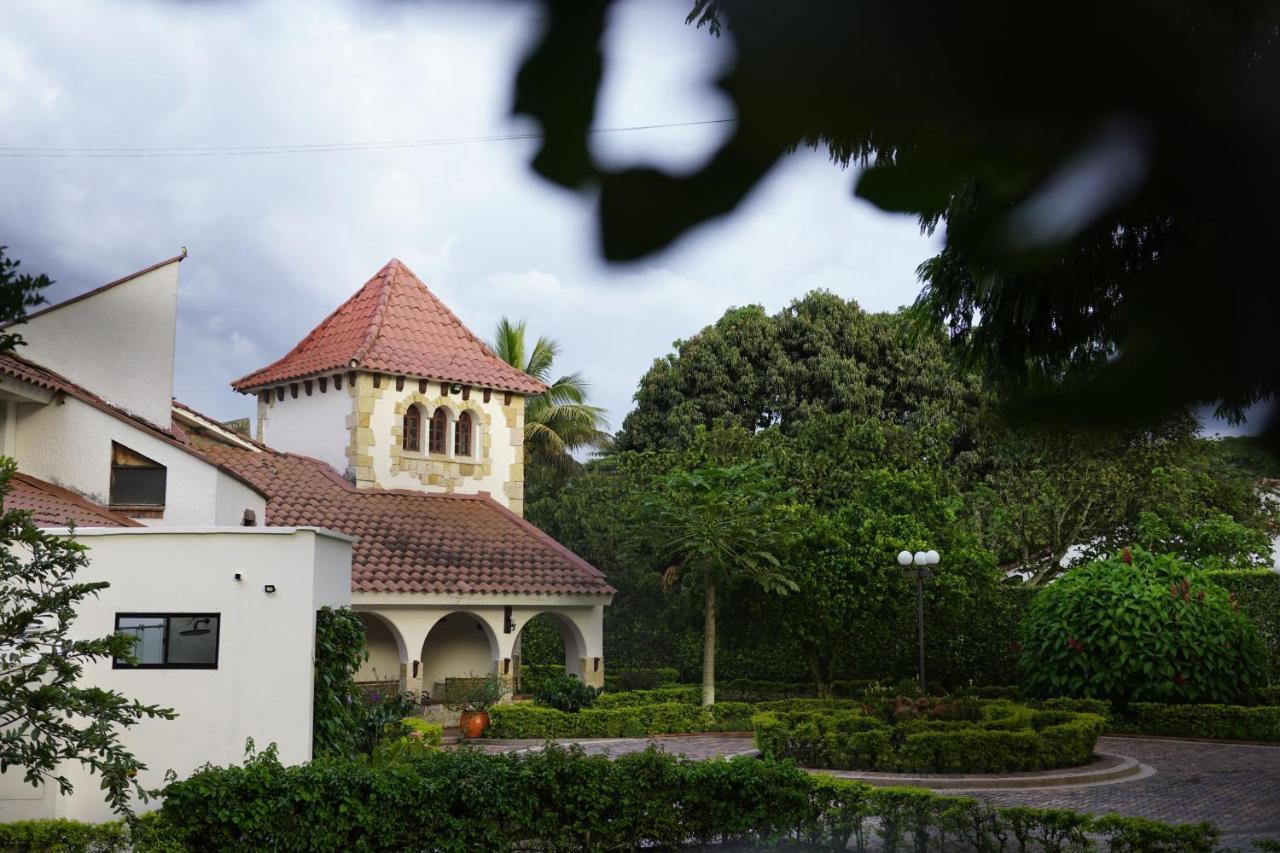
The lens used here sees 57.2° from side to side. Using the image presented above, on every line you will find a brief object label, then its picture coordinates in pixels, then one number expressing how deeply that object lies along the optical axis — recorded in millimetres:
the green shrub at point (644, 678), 23688
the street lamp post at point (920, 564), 17844
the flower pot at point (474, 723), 18016
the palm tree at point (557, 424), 30484
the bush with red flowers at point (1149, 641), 18516
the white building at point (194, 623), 11477
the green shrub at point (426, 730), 14836
